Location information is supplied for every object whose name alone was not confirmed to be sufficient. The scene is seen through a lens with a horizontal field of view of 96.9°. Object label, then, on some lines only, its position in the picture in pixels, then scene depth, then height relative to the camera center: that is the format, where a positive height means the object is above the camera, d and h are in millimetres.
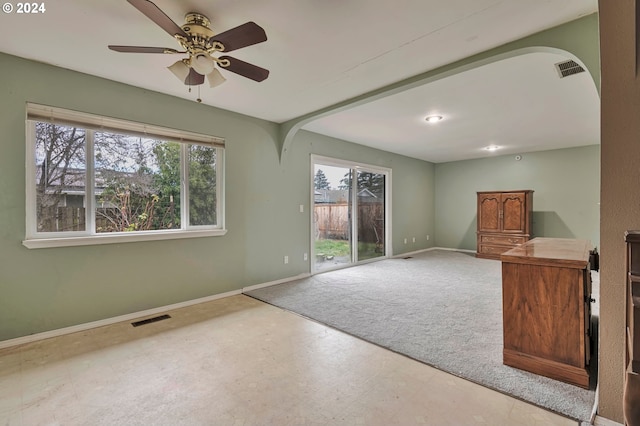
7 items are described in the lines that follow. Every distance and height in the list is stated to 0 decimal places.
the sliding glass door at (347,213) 4949 -4
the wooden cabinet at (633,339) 770 -390
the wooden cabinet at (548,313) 1760 -661
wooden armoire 5953 -170
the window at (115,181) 2516 +340
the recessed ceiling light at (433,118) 3924 +1337
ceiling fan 1611 +1064
